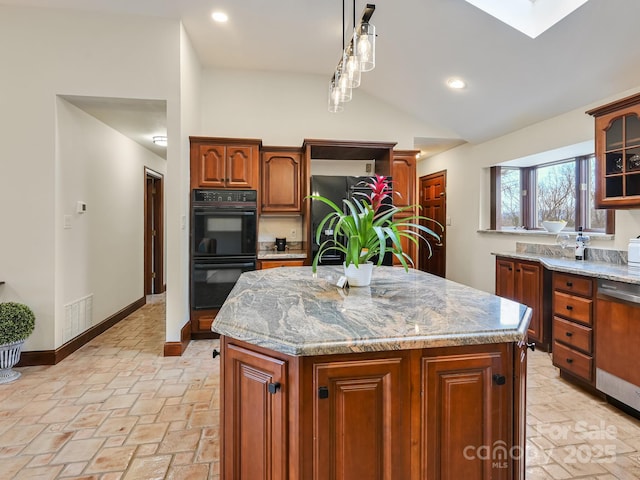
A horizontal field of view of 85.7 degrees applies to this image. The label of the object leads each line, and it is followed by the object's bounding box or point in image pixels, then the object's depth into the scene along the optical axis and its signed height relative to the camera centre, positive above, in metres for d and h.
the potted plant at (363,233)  1.78 +0.01
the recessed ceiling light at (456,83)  3.60 +1.60
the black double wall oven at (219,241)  3.70 -0.07
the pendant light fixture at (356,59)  1.90 +1.04
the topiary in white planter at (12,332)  2.66 -0.76
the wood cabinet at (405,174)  4.48 +0.79
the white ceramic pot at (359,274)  1.88 -0.22
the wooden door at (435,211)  5.72 +0.41
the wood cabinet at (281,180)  4.14 +0.66
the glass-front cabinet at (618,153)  2.50 +0.61
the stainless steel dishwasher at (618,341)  2.12 -0.70
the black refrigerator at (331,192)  4.11 +0.51
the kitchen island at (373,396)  1.07 -0.53
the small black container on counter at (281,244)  4.40 -0.12
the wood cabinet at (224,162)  3.77 +0.80
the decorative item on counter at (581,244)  3.11 -0.09
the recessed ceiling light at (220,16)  3.24 +2.08
